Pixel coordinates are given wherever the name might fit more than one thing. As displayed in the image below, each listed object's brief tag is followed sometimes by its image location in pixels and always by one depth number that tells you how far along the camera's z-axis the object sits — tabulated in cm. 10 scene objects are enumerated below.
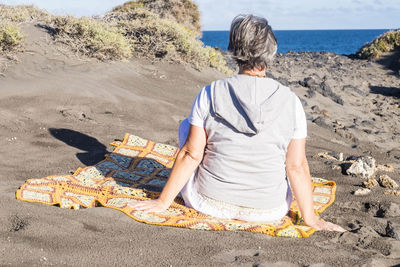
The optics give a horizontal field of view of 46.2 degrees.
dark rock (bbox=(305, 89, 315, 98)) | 1223
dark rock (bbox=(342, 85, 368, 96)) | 1380
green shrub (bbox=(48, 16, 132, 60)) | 978
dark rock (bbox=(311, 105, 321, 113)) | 1092
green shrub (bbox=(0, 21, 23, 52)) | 877
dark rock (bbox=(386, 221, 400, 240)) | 363
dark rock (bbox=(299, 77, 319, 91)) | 1316
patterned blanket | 348
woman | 330
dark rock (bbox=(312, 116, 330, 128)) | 941
